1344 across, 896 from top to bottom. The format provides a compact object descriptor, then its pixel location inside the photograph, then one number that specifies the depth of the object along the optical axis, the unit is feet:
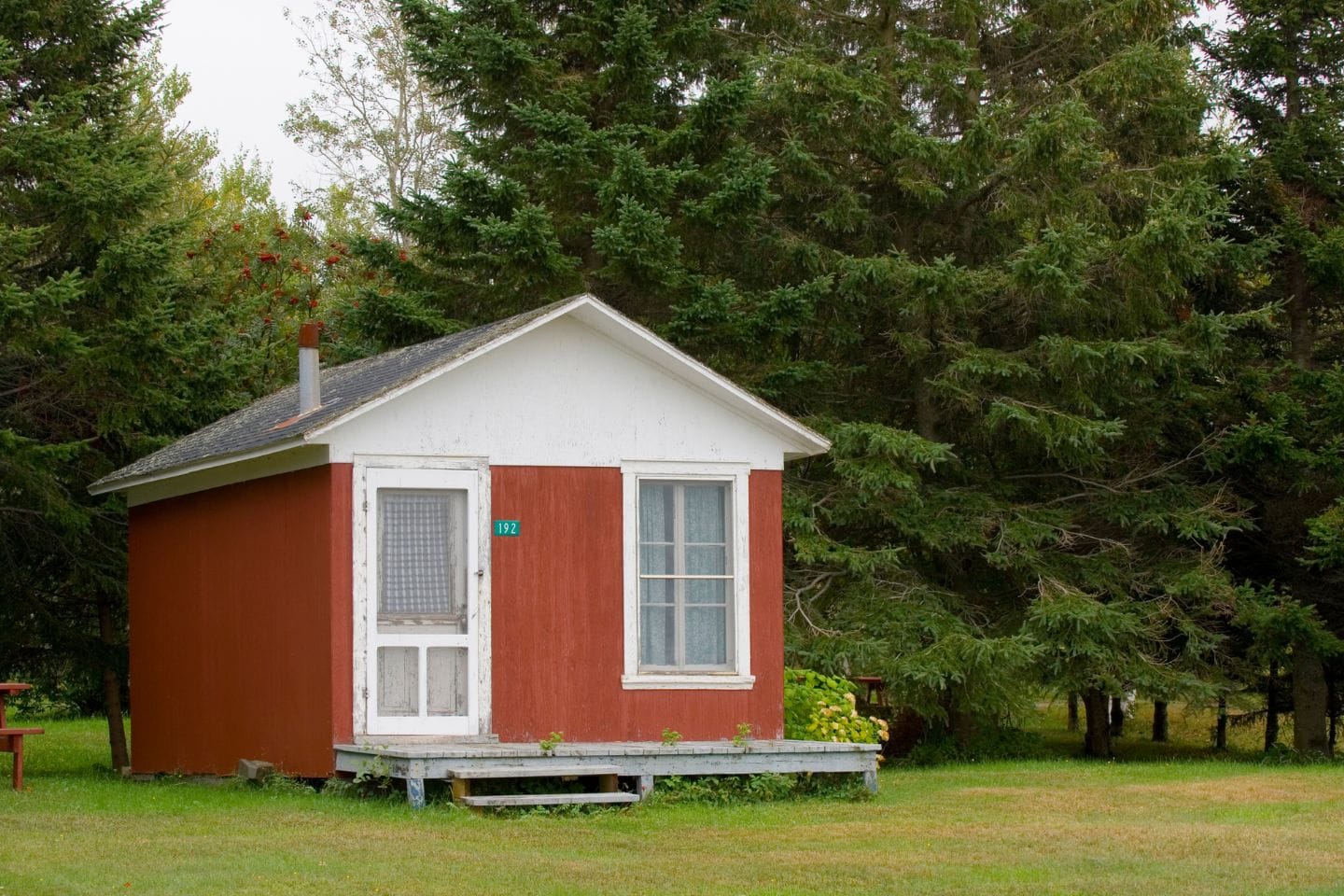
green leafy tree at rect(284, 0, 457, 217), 116.57
